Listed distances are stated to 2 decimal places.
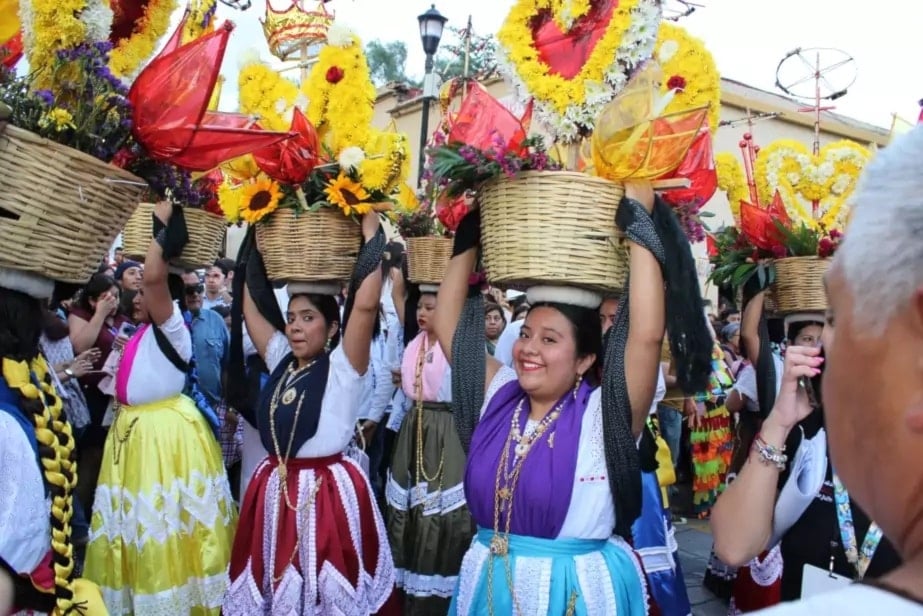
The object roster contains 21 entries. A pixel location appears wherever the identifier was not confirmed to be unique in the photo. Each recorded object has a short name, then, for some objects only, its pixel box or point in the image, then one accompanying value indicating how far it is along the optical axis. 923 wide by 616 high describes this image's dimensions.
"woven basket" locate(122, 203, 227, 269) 4.35
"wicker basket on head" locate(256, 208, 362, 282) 3.83
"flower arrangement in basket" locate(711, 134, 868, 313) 4.16
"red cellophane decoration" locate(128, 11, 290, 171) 2.73
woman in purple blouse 2.67
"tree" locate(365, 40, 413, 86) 43.22
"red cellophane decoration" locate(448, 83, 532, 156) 2.87
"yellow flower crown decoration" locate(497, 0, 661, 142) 2.74
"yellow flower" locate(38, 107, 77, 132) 2.44
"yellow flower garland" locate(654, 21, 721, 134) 3.31
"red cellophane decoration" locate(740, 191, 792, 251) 4.23
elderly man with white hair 0.84
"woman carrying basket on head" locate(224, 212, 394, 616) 3.65
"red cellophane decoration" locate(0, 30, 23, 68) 2.77
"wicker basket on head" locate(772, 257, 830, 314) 4.13
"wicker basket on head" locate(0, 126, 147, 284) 2.37
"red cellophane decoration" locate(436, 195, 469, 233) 4.45
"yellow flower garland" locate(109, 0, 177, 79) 3.00
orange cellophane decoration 2.62
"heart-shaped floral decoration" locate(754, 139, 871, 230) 4.42
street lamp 9.58
